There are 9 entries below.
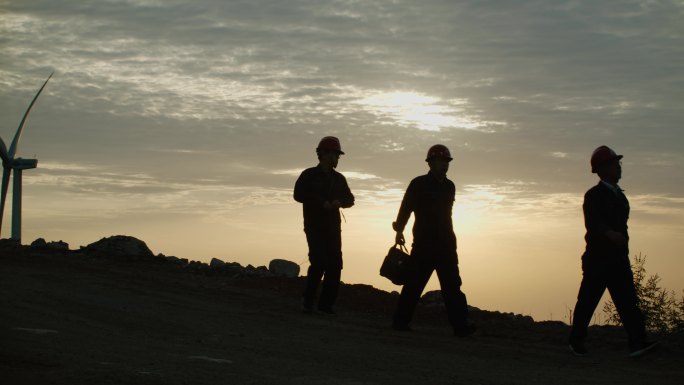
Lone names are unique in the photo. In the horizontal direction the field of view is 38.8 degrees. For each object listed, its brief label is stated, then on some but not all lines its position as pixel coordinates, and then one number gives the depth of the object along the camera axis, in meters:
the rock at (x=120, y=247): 19.14
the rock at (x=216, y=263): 18.42
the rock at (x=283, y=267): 18.92
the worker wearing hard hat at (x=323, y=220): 13.61
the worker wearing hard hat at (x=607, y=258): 10.88
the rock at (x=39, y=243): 20.26
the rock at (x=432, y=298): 16.28
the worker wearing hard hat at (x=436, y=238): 12.37
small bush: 15.41
